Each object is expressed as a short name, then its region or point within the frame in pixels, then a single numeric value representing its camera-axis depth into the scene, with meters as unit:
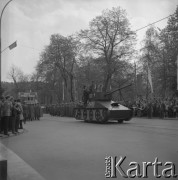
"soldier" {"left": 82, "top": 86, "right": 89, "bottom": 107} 23.88
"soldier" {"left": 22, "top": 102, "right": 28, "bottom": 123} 27.38
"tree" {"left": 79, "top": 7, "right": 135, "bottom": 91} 40.93
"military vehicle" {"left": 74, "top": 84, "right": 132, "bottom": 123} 20.78
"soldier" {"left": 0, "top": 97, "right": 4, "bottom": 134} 14.25
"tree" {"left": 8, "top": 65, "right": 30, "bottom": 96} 70.36
